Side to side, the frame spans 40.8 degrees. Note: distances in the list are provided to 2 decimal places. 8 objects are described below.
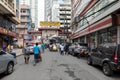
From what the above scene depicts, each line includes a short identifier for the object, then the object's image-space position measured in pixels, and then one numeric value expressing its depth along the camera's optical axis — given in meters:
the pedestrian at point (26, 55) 13.81
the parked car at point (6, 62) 8.52
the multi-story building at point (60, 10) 98.50
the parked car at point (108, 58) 8.59
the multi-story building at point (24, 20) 71.40
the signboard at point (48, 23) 49.28
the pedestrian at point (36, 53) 13.15
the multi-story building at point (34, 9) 129.32
